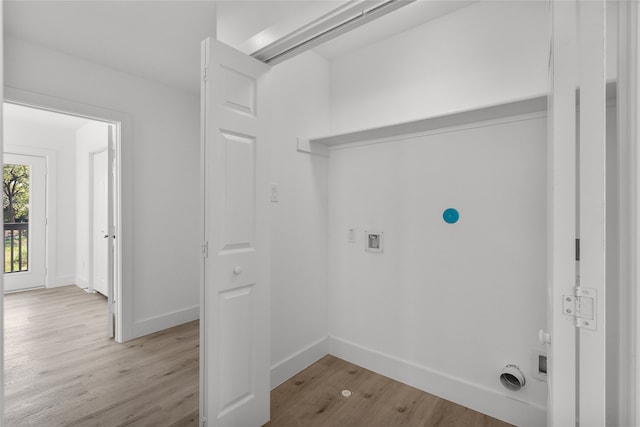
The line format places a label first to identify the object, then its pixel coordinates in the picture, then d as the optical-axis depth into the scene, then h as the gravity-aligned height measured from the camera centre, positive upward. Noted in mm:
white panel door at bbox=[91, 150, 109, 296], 4199 -104
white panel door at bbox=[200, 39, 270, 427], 1505 -149
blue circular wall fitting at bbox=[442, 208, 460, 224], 1964 -23
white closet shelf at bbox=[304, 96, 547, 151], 1625 +570
